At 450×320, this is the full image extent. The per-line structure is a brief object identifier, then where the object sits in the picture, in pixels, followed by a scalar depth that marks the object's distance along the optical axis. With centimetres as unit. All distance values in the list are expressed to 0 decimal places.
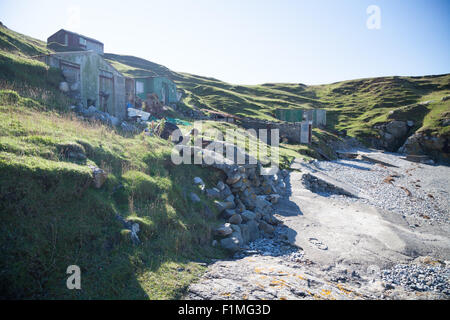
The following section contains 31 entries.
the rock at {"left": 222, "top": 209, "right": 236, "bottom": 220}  978
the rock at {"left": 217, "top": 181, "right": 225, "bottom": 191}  1108
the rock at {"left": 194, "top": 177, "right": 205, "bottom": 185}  1050
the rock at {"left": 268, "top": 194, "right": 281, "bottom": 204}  1390
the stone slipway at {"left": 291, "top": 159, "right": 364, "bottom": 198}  1832
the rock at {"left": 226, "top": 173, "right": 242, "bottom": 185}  1176
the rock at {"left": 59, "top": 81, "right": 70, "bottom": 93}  1673
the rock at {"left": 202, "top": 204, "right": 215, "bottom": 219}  926
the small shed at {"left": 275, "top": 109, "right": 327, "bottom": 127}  5418
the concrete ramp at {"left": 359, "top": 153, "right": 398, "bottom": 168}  3537
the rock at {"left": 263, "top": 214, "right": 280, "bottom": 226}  1135
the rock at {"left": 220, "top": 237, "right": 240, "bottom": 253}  816
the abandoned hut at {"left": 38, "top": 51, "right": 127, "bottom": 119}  1816
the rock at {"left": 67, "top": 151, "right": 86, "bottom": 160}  774
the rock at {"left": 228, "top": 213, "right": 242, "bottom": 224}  962
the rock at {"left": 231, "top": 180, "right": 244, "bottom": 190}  1188
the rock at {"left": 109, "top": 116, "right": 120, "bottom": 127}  1480
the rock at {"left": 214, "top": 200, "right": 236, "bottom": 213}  990
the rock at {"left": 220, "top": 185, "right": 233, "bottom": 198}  1090
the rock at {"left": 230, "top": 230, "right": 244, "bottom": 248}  858
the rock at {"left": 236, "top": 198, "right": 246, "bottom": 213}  1067
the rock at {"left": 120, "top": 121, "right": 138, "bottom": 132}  1427
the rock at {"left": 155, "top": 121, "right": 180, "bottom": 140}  1482
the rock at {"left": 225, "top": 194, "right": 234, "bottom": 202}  1071
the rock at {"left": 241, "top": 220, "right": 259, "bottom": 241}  982
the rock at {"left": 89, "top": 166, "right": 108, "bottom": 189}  720
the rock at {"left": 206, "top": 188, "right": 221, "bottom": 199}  1034
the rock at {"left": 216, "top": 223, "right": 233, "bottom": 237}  853
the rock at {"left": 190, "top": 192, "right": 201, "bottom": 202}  952
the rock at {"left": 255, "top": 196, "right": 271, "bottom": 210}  1195
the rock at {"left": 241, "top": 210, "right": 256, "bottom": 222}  1028
